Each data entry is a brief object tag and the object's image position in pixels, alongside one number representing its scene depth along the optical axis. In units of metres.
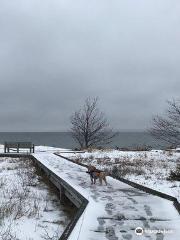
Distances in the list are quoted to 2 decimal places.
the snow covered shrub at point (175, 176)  9.13
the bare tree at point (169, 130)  14.34
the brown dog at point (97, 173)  7.25
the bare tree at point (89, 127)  27.17
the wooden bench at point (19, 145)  20.98
